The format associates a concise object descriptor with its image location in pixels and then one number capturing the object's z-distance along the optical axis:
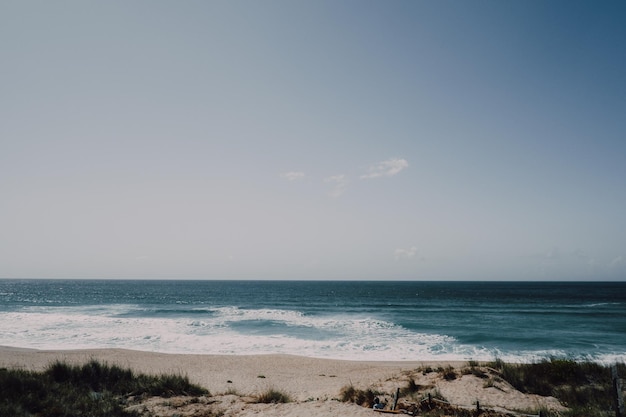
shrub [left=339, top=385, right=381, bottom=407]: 11.64
